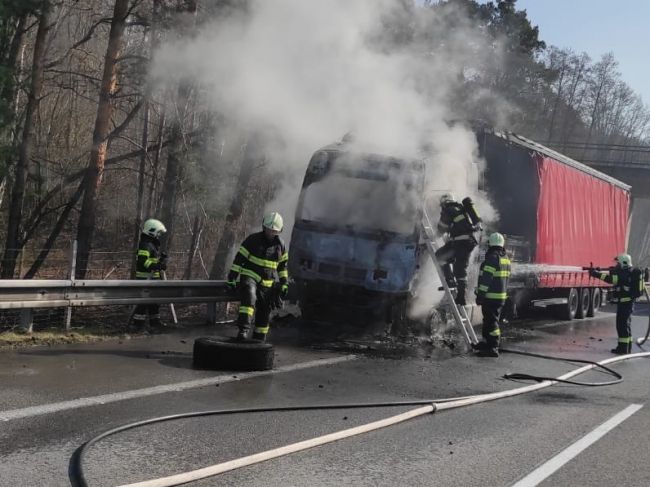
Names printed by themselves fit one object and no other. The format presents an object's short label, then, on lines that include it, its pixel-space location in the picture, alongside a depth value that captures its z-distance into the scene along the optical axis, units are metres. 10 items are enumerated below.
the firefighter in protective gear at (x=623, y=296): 11.04
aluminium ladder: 9.66
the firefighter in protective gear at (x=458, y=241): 10.02
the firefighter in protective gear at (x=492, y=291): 9.48
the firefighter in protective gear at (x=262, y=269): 8.27
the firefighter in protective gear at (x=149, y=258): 9.55
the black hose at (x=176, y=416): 3.76
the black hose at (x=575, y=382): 7.75
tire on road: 7.06
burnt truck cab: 9.55
